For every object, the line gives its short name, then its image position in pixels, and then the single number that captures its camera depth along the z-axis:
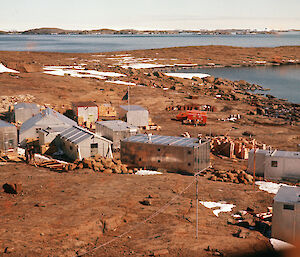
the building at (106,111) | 57.06
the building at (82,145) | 36.34
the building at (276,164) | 33.19
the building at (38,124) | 41.78
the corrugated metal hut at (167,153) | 33.75
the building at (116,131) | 40.84
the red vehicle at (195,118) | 55.09
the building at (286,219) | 21.64
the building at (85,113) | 51.41
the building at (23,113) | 48.97
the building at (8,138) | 37.91
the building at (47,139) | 38.50
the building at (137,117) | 50.78
